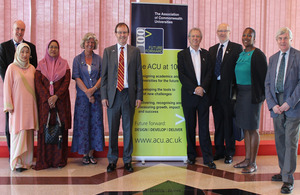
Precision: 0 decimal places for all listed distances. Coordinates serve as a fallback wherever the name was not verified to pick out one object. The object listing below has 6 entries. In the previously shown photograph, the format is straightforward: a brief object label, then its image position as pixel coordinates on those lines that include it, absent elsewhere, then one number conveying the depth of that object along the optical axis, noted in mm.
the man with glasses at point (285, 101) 2947
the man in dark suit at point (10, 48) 3871
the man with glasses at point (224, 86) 3877
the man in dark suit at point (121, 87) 3561
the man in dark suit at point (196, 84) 3734
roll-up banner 3852
